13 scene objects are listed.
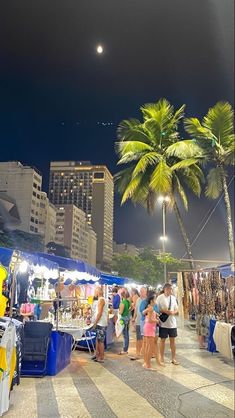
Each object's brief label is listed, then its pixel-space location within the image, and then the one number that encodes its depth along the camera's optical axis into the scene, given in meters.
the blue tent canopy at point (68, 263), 9.02
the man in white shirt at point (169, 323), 8.19
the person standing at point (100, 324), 8.22
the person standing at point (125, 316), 9.76
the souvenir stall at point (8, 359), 4.40
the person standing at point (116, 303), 11.74
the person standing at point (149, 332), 7.72
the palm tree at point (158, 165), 15.58
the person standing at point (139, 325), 9.11
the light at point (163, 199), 16.44
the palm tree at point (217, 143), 14.11
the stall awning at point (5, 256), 6.38
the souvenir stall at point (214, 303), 8.60
